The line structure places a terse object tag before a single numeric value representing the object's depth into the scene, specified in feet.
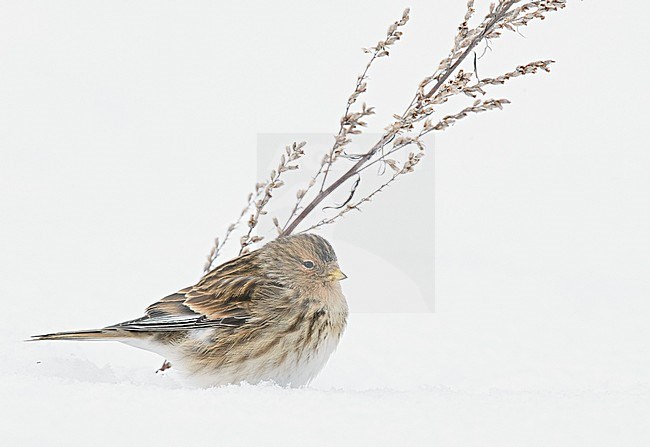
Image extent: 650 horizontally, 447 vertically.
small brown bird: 22.36
